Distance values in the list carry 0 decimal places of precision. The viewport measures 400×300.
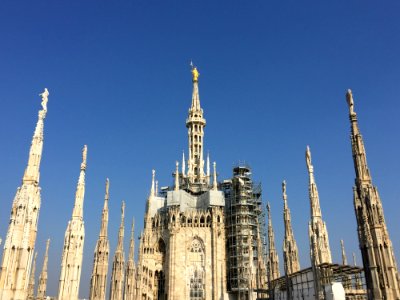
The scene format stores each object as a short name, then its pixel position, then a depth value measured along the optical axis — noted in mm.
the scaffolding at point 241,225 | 57344
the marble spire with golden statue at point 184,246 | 56312
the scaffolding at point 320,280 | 28547
